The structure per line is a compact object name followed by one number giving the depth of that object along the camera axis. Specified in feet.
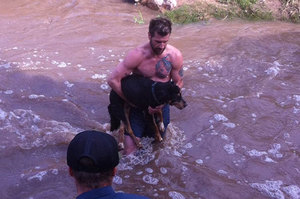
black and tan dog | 12.06
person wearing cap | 5.99
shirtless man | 12.57
